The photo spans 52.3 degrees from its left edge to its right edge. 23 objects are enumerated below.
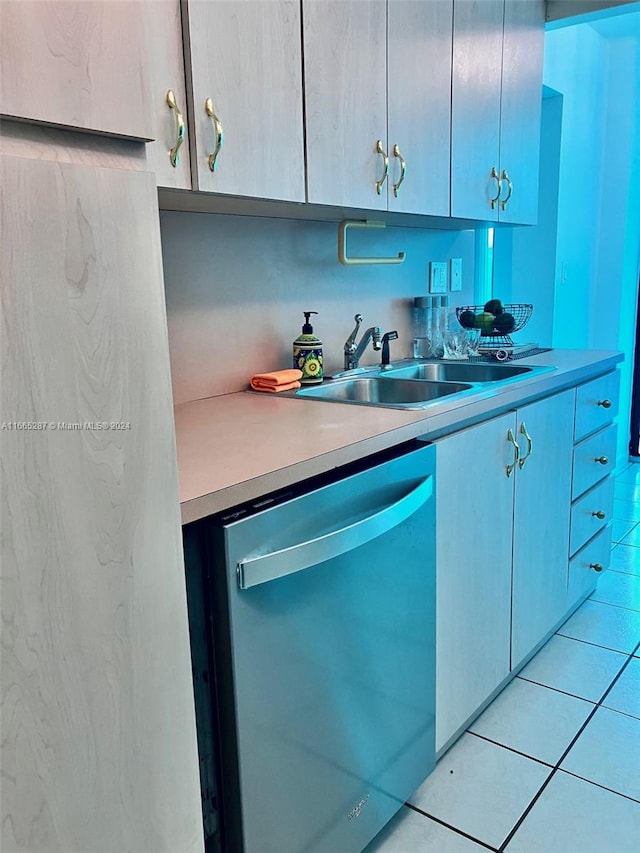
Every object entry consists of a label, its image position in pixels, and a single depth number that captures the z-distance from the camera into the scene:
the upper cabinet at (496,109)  1.91
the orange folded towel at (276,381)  1.70
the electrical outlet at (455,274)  2.59
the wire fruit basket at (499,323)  2.36
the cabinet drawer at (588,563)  2.23
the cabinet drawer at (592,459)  2.16
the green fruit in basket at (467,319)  2.38
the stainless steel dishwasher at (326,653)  0.94
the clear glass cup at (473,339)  2.41
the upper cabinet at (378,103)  1.42
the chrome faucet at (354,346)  2.02
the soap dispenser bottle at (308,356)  1.81
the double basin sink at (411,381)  1.81
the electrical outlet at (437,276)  2.47
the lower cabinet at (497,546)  1.49
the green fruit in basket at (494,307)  2.37
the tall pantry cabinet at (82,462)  0.57
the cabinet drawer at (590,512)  2.20
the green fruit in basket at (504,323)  2.35
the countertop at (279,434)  0.94
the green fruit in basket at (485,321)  2.36
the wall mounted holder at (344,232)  1.86
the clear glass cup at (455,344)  2.37
